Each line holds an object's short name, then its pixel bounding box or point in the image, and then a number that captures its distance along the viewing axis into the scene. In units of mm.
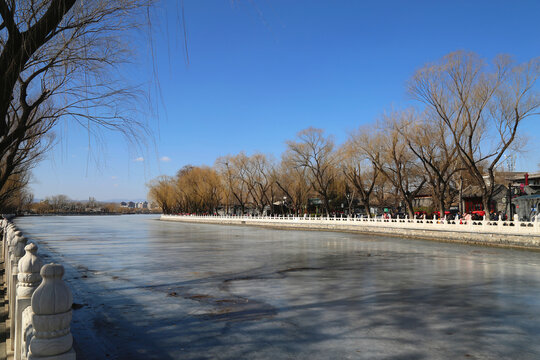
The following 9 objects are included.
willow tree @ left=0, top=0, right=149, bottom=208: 4375
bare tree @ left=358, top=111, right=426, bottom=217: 33562
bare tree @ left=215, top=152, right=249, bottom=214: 62094
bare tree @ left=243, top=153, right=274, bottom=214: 60562
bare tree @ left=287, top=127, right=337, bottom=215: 45781
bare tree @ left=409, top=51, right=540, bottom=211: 25875
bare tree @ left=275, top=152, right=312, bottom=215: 54750
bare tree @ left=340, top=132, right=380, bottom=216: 37938
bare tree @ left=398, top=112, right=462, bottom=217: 31094
